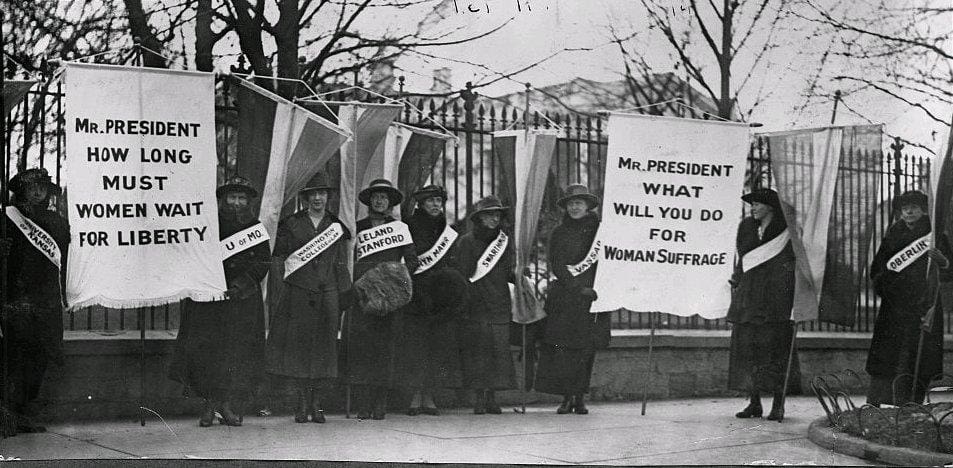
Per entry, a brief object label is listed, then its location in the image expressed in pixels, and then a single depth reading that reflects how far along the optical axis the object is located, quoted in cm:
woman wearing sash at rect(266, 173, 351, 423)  864
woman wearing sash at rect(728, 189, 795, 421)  922
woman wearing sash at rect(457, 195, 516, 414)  948
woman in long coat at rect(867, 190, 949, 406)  934
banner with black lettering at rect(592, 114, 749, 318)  887
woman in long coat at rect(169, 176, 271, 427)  832
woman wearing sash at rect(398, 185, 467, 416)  920
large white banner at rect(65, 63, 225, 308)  760
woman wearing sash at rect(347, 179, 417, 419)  889
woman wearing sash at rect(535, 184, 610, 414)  964
